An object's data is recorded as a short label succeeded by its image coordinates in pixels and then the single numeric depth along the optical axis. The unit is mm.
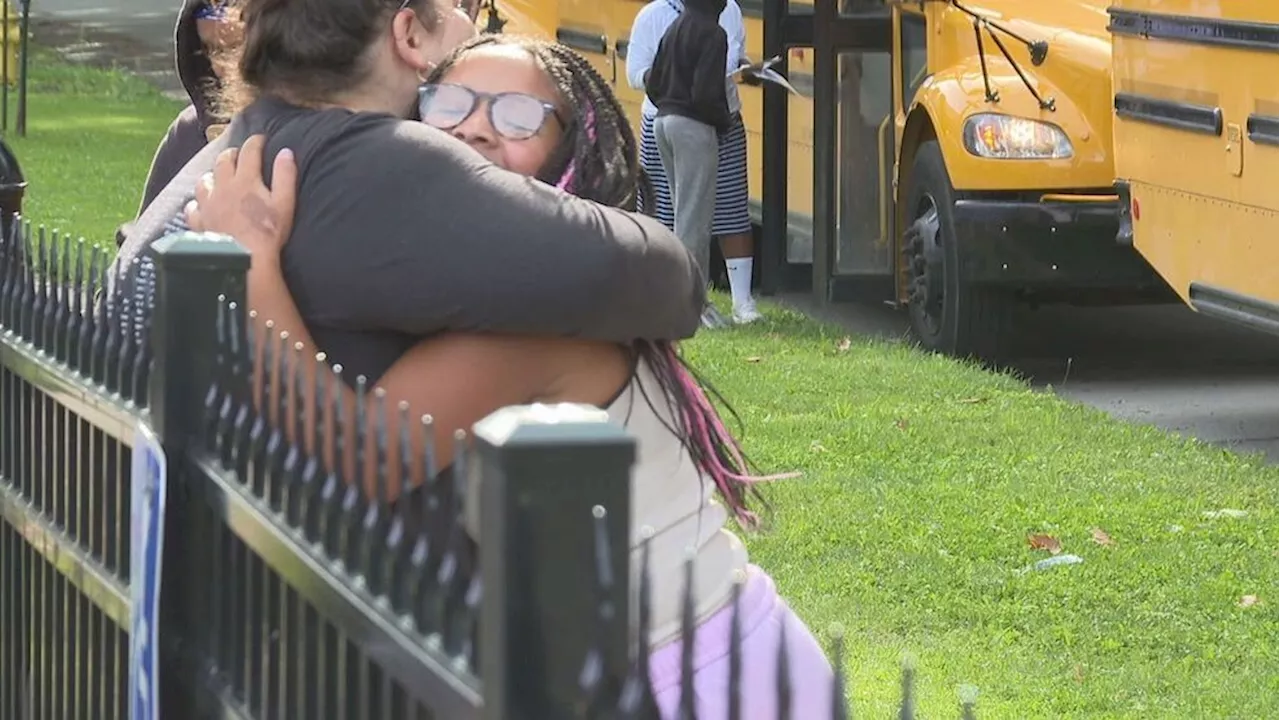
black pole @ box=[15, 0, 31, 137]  20188
